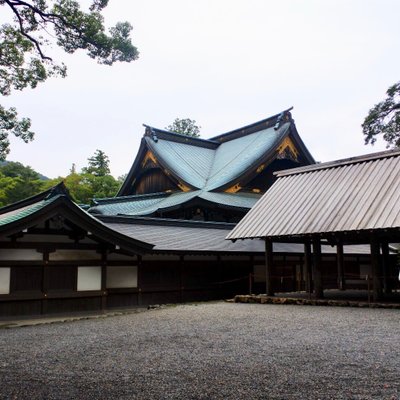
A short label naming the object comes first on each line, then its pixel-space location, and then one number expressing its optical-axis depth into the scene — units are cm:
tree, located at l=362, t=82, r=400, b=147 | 2488
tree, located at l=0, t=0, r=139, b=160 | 985
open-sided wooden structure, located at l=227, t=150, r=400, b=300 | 1280
